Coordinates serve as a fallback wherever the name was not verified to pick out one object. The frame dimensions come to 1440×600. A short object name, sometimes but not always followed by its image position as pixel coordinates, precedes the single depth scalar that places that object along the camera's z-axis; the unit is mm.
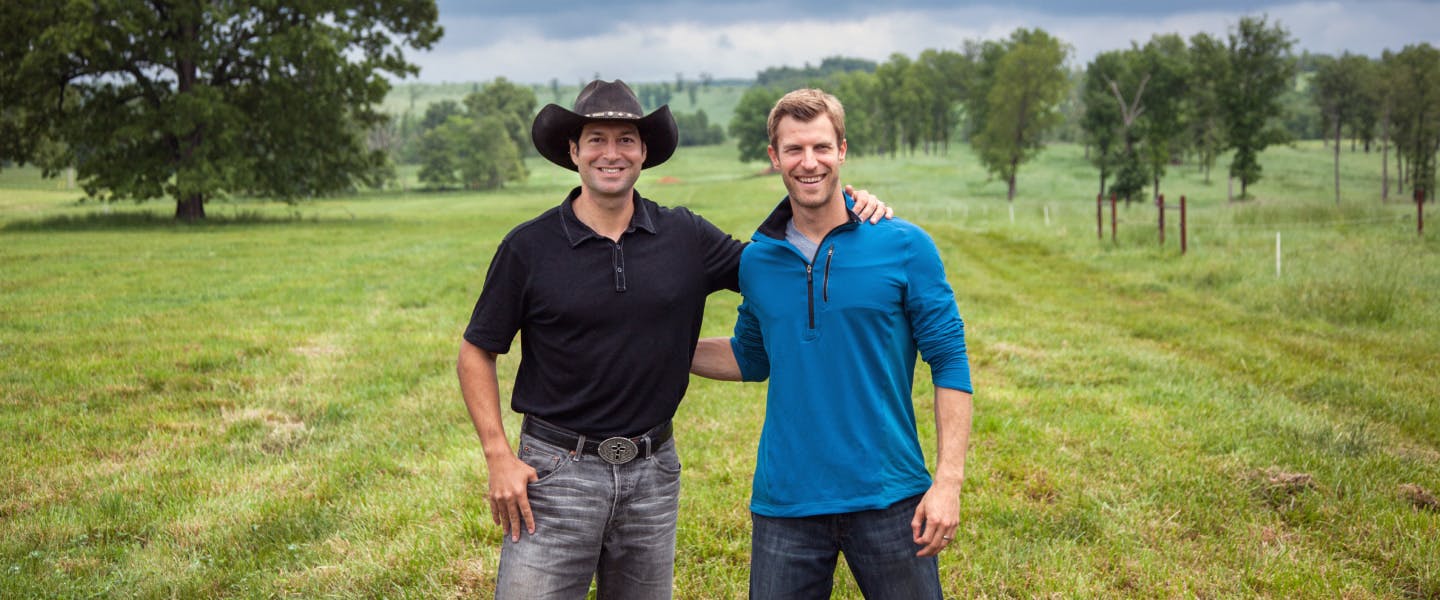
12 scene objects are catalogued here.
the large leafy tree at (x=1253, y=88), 59219
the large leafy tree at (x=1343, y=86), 82438
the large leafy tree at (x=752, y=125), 116375
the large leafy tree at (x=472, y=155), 100312
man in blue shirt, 3055
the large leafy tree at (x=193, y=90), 32156
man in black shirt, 3303
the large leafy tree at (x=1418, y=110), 62781
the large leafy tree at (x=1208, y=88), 67750
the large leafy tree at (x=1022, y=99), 62188
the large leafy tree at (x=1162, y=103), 63844
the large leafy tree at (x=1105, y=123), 63844
